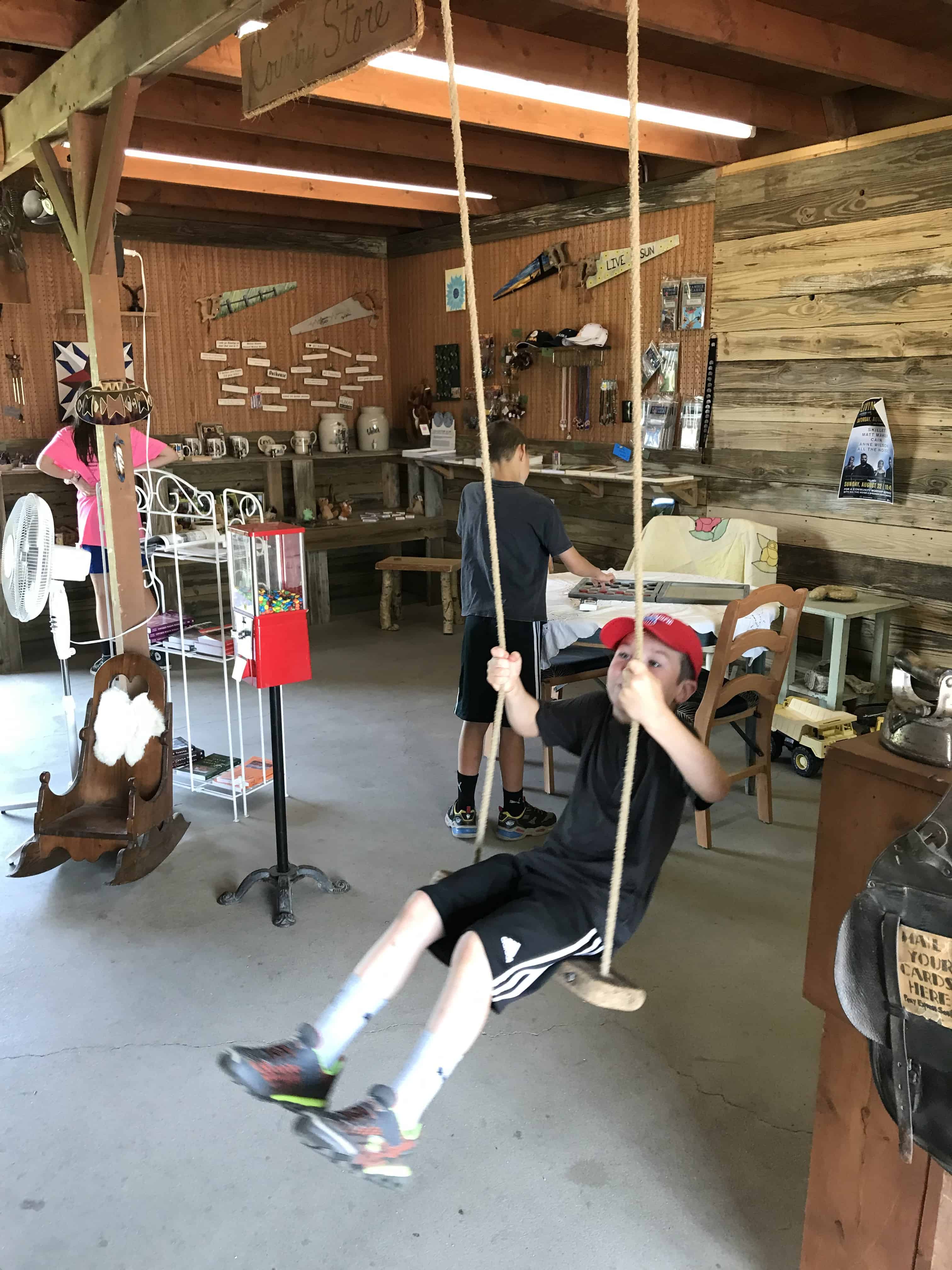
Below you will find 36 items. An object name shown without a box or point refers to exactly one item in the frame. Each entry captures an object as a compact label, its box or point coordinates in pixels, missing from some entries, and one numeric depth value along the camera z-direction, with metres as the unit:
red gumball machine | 3.18
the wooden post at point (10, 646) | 5.91
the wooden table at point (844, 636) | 4.41
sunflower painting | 7.36
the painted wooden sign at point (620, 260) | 5.64
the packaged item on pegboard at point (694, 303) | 5.45
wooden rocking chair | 3.33
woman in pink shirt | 4.22
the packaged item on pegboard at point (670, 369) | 5.64
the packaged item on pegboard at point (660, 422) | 5.68
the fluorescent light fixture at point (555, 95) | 3.98
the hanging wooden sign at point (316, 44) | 2.12
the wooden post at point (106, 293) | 3.42
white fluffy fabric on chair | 3.53
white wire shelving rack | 3.73
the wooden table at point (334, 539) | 7.04
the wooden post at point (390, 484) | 8.15
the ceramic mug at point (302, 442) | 7.52
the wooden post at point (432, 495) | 7.87
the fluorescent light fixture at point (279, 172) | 5.34
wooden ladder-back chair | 3.39
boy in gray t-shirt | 3.44
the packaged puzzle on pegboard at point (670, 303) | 5.61
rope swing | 1.49
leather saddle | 1.30
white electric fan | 3.26
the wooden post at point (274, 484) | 7.35
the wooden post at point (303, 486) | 7.43
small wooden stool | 6.85
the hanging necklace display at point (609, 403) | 6.09
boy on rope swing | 1.61
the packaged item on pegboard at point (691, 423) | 5.53
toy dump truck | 4.21
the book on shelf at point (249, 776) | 3.93
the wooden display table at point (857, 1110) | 1.52
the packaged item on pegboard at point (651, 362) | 5.72
